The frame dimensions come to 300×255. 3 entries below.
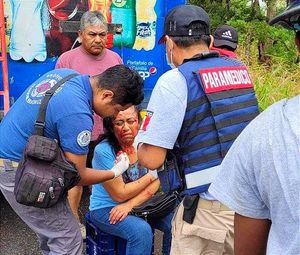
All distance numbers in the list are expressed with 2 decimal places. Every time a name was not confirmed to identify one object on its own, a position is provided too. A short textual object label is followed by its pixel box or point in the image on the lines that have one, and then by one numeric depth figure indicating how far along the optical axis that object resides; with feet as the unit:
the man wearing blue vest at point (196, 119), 6.53
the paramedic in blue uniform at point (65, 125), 7.55
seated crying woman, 9.34
